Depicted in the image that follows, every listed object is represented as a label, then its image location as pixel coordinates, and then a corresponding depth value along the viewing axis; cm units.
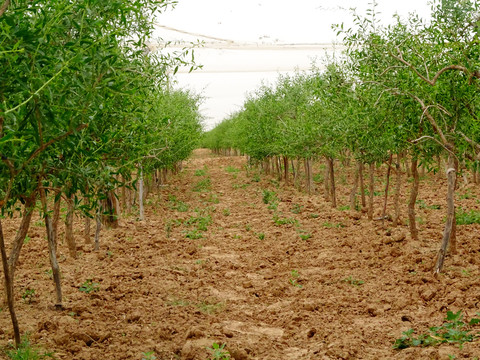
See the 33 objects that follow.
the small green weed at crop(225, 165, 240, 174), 4767
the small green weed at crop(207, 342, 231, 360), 701
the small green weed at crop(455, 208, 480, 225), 1562
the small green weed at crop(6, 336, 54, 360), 641
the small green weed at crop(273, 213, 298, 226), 1900
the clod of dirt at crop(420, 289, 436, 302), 940
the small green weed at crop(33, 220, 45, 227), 1816
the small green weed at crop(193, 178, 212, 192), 3302
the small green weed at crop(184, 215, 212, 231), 1888
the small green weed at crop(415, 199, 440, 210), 2015
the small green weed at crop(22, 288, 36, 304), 946
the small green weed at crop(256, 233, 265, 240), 1678
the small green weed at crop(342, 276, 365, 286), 1130
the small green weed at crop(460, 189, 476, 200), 2227
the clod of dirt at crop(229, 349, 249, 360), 735
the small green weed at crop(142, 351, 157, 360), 673
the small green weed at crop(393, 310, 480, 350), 663
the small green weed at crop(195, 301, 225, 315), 981
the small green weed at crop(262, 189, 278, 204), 2523
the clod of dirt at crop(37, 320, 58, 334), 789
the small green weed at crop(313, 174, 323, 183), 3603
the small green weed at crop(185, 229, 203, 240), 1708
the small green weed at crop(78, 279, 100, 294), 1028
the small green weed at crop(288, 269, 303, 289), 1159
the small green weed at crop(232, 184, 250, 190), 3408
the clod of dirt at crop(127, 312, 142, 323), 897
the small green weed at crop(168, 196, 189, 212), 2378
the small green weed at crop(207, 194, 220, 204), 2685
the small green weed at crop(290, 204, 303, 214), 2143
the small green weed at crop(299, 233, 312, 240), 1623
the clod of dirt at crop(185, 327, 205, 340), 808
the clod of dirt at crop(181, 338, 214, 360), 727
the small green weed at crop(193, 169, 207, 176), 4454
